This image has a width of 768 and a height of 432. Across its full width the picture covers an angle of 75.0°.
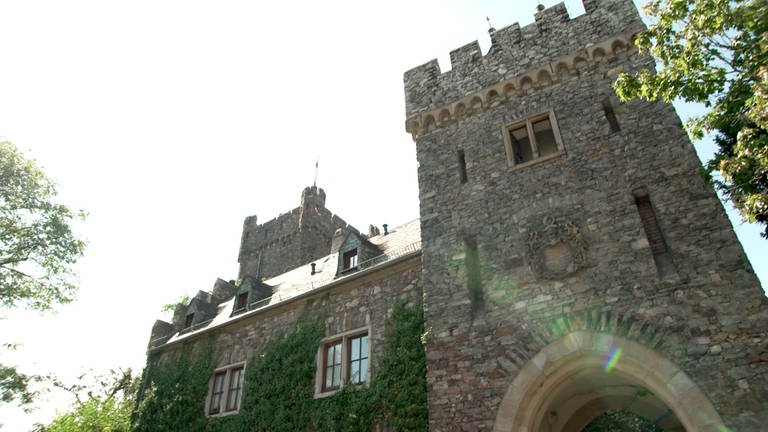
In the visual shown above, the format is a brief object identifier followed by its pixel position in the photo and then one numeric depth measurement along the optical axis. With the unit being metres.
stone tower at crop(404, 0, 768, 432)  7.09
